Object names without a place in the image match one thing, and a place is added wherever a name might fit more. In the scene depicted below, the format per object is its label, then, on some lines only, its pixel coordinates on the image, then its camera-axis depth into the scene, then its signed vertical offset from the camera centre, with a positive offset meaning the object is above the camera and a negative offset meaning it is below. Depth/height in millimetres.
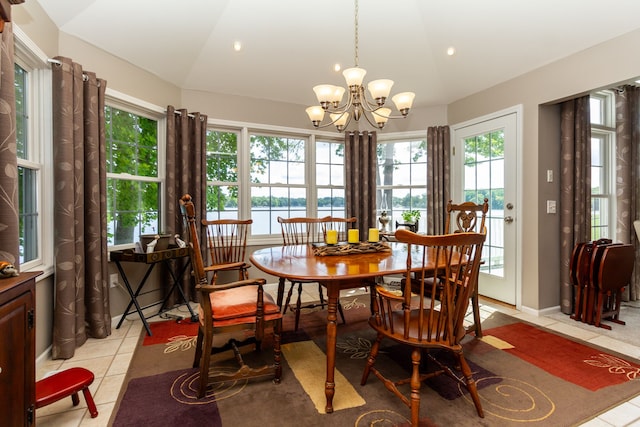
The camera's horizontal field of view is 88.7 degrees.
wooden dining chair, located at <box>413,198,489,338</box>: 2562 -74
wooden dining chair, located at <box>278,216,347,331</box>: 2714 -677
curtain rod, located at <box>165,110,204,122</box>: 3467 +1068
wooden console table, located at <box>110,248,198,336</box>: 2777 -396
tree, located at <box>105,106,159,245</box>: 3049 +442
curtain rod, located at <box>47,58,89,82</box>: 2338 +1098
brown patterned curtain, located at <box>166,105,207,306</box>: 3363 +521
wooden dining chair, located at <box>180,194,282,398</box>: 1781 -585
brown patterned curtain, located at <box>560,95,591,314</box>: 3250 +363
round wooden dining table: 1688 -307
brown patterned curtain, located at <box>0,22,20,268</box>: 1744 +305
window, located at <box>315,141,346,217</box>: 4562 +493
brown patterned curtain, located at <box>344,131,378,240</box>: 4383 +485
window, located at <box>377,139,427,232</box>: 4512 +486
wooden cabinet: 1130 -498
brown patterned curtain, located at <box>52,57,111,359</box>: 2352 +40
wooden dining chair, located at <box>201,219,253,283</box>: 2420 -372
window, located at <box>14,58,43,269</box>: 2238 +339
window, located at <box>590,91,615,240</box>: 3883 +573
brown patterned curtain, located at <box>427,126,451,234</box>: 4195 +547
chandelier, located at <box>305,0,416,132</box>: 2256 +827
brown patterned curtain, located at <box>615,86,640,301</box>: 3678 +586
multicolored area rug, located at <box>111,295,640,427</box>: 1666 -1035
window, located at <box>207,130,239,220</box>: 3904 +476
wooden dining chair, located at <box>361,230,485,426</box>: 1483 -549
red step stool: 1583 -868
